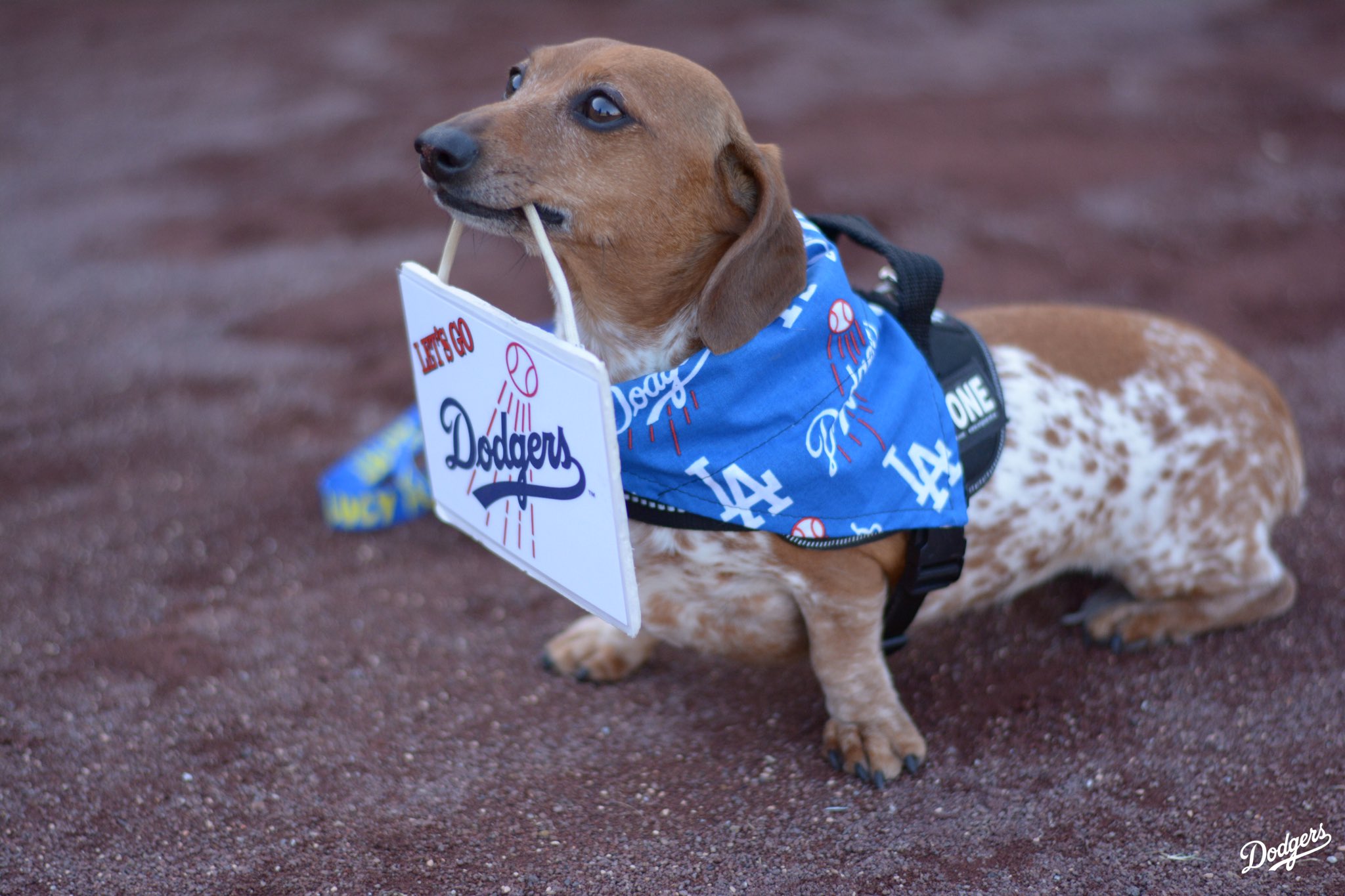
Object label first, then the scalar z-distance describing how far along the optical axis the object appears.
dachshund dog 2.51
